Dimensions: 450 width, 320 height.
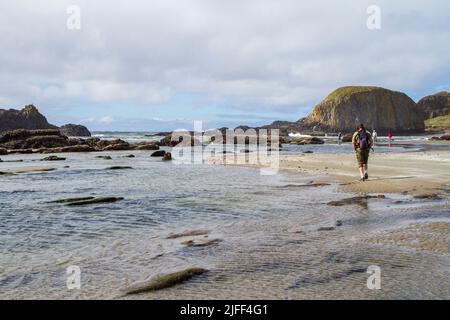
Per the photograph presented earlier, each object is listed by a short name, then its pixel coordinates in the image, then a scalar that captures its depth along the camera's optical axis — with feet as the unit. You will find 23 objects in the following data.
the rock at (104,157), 128.67
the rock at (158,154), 139.61
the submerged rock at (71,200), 46.58
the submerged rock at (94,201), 44.80
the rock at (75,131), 414.62
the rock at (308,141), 238.89
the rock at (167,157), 122.60
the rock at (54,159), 119.75
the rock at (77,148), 168.88
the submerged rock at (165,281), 19.24
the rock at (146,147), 186.80
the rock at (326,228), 31.22
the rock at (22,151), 162.44
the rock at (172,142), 228.08
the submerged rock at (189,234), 30.17
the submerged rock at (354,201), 42.17
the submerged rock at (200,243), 27.35
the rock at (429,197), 44.21
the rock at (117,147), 187.01
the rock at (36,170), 85.32
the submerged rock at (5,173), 78.71
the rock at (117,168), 91.97
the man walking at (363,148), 62.18
